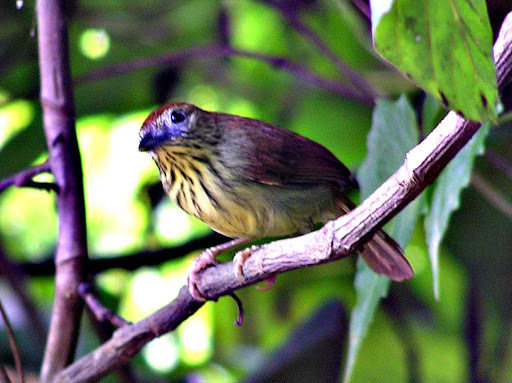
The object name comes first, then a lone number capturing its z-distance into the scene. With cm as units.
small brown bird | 495
